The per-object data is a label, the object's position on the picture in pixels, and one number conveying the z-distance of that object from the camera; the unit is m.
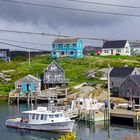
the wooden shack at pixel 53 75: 114.44
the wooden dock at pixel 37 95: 103.62
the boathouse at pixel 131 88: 89.56
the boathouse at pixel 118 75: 100.50
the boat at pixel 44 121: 64.81
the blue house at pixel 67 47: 146.38
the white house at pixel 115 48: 153.88
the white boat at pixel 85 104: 78.81
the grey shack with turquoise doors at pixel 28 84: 111.19
